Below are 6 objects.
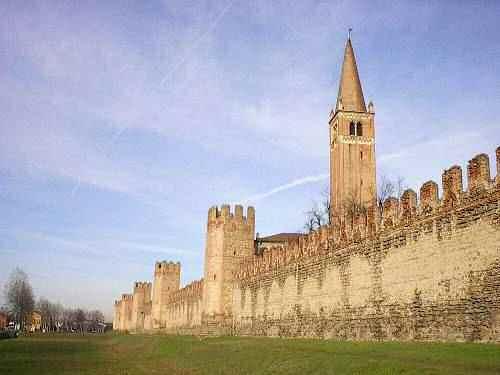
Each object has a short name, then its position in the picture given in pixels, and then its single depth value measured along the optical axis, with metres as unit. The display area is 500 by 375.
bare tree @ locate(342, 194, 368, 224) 53.30
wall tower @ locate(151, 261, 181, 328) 65.19
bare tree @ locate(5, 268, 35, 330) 89.75
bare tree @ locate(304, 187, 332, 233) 52.34
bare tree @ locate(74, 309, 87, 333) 163.55
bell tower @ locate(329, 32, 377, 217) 64.25
